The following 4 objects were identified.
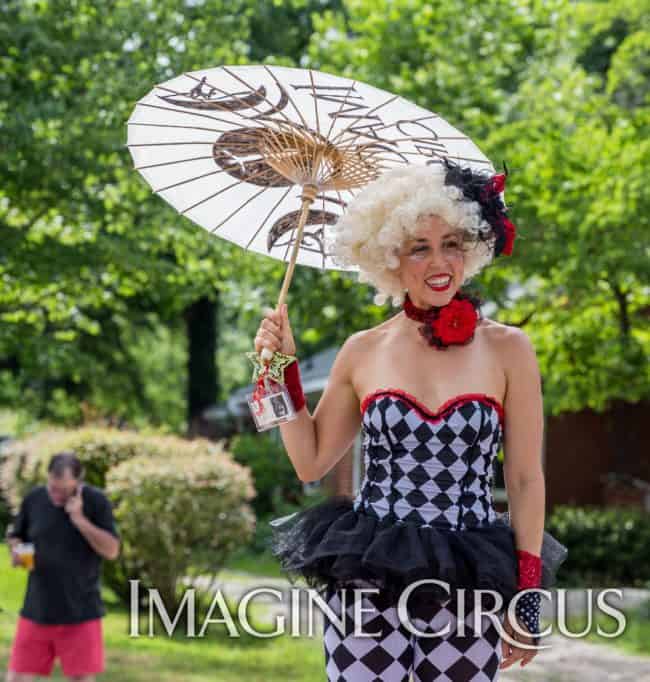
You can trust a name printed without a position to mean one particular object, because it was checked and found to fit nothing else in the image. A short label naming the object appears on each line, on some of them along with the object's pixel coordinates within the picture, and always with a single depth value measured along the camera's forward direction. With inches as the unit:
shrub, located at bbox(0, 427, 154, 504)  444.1
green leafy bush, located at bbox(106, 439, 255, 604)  379.6
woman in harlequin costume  120.8
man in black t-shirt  237.3
